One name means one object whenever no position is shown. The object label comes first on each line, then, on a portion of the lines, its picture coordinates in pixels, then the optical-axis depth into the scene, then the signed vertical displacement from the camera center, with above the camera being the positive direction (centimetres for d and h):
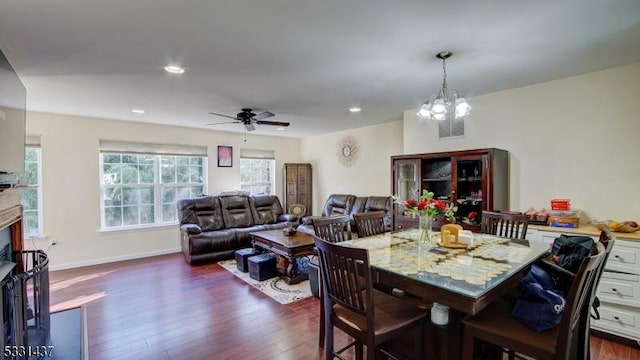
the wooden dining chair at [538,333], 134 -77
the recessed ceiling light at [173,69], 272 +100
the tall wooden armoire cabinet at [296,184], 710 -11
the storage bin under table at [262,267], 406 -118
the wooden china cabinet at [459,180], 334 -2
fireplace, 193 -79
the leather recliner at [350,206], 529 -51
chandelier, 245 +58
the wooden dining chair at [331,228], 266 -44
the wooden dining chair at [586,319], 159 -75
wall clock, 627 +59
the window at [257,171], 682 +19
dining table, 151 -52
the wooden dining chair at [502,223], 277 -43
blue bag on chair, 149 -64
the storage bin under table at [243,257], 442 -114
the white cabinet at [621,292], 248 -96
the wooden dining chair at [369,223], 299 -45
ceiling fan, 434 +88
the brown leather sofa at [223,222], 493 -80
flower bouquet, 228 -23
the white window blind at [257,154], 670 +57
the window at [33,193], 446 -19
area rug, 354 -136
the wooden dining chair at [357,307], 163 -80
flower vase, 237 -40
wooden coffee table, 390 -94
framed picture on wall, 631 +49
